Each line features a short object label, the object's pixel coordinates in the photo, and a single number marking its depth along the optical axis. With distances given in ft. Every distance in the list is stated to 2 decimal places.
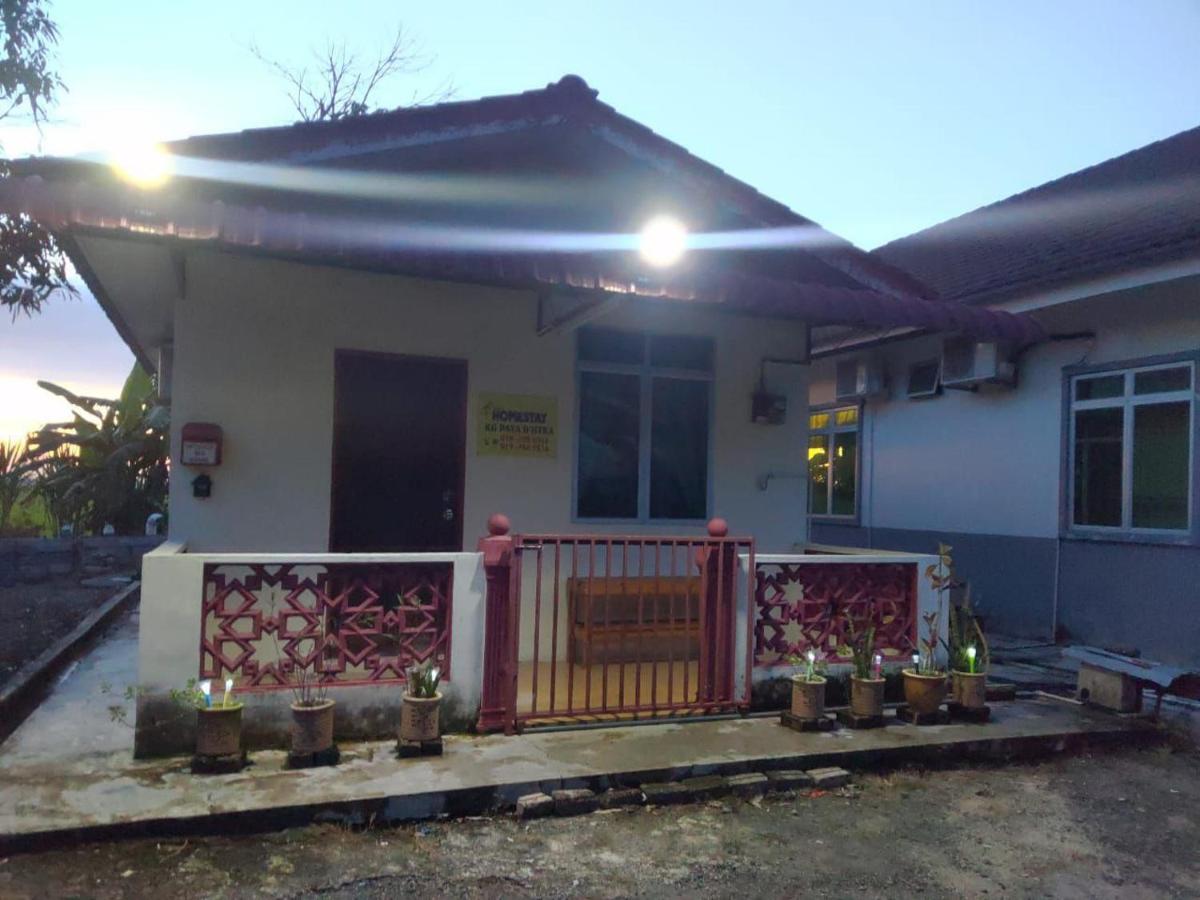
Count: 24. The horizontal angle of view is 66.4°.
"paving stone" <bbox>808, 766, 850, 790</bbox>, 16.57
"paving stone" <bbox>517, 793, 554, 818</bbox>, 14.67
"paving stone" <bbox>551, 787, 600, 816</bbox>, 14.90
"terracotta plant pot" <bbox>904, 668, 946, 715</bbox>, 19.74
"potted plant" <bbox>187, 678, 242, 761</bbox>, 15.16
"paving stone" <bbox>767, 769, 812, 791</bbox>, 16.28
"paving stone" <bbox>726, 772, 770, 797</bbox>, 15.99
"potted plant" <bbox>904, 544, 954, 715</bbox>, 19.76
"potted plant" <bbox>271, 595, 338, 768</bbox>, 15.55
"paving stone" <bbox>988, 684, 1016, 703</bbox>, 22.26
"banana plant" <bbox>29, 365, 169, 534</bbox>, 48.44
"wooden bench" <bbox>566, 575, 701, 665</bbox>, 22.31
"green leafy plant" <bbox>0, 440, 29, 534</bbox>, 50.01
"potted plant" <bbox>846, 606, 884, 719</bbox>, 19.31
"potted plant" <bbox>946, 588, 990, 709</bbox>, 20.34
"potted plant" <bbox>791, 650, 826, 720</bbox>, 18.90
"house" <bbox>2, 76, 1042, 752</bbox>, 17.33
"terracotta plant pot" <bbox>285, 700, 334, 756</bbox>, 15.56
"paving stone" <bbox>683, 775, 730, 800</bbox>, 15.71
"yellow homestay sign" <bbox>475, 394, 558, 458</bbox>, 23.77
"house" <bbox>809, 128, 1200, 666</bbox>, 27.40
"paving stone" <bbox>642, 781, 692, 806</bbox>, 15.47
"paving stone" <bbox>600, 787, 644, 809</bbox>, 15.21
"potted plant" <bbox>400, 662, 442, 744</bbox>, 16.29
